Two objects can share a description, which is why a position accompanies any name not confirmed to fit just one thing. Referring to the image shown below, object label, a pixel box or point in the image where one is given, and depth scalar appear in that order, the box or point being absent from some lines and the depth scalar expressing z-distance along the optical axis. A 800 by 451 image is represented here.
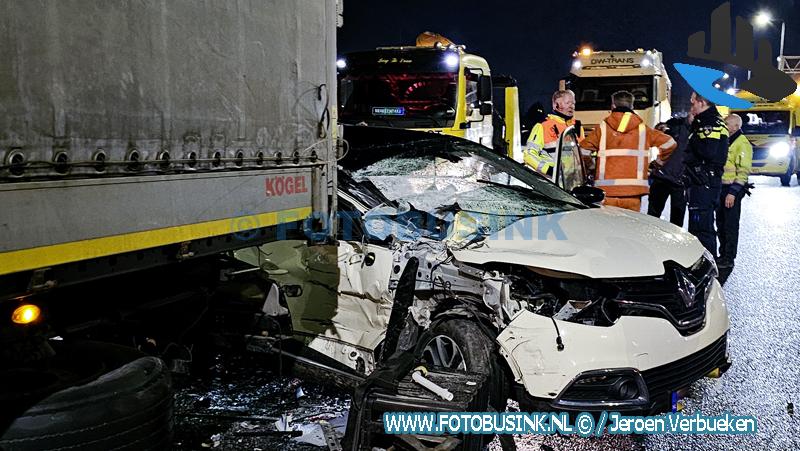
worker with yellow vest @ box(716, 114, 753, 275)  8.04
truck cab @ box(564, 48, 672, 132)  15.57
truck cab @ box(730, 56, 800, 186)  17.61
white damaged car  3.38
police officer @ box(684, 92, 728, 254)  7.45
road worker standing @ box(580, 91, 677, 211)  6.69
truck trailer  2.12
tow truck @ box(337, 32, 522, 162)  10.13
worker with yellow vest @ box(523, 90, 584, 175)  7.13
